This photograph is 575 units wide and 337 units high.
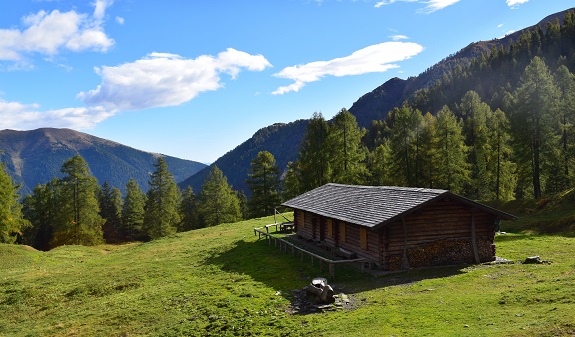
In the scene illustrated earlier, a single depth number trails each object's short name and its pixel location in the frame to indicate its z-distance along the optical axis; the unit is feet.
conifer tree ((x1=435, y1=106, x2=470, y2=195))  173.44
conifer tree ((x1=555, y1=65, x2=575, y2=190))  158.81
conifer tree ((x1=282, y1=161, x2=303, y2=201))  208.11
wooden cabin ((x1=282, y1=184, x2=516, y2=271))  79.82
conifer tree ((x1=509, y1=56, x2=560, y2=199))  153.79
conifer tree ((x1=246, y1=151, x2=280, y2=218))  229.86
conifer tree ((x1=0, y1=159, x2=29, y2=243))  170.19
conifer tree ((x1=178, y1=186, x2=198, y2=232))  302.25
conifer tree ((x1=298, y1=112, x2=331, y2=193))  191.83
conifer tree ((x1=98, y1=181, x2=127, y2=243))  310.80
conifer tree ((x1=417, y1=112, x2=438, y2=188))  175.73
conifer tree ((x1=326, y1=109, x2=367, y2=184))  191.42
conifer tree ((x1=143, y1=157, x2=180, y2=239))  245.65
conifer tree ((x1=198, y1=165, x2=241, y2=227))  246.06
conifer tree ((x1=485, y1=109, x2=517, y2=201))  184.55
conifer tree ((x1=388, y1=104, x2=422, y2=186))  179.32
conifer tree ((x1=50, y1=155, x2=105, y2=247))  203.72
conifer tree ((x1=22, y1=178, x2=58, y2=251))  274.57
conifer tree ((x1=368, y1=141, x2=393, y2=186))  199.38
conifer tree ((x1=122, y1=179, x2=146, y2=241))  296.26
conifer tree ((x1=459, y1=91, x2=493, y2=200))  194.31
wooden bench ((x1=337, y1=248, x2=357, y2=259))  89.92
